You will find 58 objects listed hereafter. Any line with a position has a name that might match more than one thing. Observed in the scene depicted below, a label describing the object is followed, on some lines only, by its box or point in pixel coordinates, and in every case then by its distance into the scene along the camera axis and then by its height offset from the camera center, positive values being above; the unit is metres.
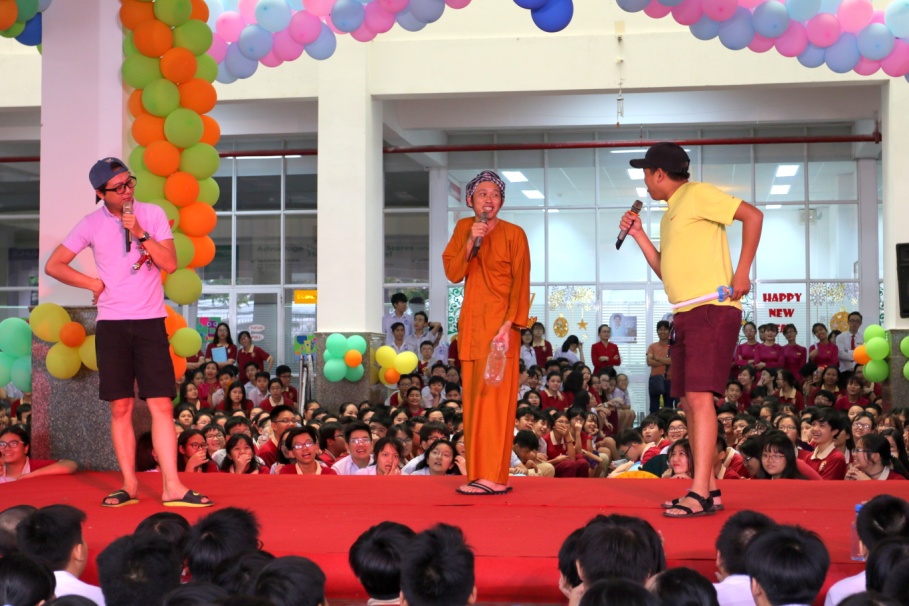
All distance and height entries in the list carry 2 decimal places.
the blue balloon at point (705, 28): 7.36 +2.13
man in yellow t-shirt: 4.07 +0.17
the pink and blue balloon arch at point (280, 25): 7.49 +2.23
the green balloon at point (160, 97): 5.78 +1.30
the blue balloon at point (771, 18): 7.47 +2.22
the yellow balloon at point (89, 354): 5.47 -0.10
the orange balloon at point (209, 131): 6.15 +1.18
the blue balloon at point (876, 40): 7.82 +2.15
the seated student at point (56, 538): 3.13 -0.60
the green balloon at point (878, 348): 11.23 -0.16
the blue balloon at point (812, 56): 7.97 +2.09
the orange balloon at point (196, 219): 5.89 +0.64
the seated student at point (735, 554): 2.90 -0.64
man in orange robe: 4.78 +0.06
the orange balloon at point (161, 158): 5.70 +0.95
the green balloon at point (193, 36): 5.96 +1.68
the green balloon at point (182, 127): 5.82 +1.14
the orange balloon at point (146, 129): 5.78 +1.12
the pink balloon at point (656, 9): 6.87 +2.10
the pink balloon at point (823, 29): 7.78 +2.23
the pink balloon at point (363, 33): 7.64 +2.16
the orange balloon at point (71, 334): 5.45 +0.01
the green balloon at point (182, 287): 5.61 +0.25
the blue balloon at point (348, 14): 7.49 +2.26
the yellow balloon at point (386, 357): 11.94 -0.26
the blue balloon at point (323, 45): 8.19 +2.24
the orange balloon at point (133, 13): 5.79 +1.76
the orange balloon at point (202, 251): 5.95 +0.47
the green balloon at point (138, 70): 5.75 +1.44
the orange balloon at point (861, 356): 11.53 -0.25
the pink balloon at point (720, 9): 7.11 +2.18
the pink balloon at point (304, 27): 7.85 +2.28
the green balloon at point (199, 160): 5.95 +0.98
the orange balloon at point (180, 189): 5.79 +0.80
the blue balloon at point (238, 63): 7.73 +1.99
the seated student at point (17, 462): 5.63 -0.68
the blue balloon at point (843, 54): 7.91 +2.09
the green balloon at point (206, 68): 6.15 +1.55
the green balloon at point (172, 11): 5.84 +1.79
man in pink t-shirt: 4.48 +0.11
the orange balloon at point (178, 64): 5.86 +1.49
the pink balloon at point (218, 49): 7.68 +2.07
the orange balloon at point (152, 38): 5.78 +1.62
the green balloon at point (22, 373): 5.98 -0.21
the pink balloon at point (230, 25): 7.70 +2.24
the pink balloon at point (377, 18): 7.44 +2.23
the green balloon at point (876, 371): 11.28 -0.41
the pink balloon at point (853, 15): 7.86 +2.35
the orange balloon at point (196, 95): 6.01 +1.36
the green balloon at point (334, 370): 11.84 -0.40
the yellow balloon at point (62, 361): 5.49 -0.13
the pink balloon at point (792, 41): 7.71 +2.14
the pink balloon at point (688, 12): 7.07 +2.16
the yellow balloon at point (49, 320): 5.43 +0.08
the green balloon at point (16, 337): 6.02 -0.01
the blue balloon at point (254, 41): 7.68 +2.12
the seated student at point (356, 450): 6.67 -0.73
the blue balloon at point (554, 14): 6.22 +1.88
